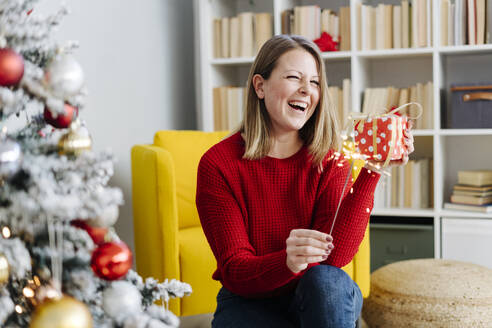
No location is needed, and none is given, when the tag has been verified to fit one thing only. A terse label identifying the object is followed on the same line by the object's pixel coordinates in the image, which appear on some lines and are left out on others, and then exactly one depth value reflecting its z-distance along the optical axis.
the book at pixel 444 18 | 2.68
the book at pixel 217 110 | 3.10
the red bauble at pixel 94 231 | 0.85
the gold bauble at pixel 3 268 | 0.77
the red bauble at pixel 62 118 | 0.84
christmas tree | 0.77
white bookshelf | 2.71
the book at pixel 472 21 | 2.64
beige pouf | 1.96
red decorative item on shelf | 2.85
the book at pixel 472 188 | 2.67
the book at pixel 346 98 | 2.87
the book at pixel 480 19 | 2.64
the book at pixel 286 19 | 2.95
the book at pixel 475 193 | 2.67
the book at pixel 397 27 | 2.78
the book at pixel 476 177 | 2.70
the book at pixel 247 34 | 3.04
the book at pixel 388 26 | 2.79
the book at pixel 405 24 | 2.76
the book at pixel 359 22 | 2.82
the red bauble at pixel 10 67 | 0.76
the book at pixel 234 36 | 3.06
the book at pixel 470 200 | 2.66
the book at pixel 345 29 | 2.88
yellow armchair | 2.00
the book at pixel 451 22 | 2.68
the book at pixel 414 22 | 2.72
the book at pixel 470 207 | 2.63
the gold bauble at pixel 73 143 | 0.83
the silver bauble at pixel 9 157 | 0.77
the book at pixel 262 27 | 3.01
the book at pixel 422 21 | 2.71
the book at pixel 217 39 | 3.10
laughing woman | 1.30
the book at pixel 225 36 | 3.08
